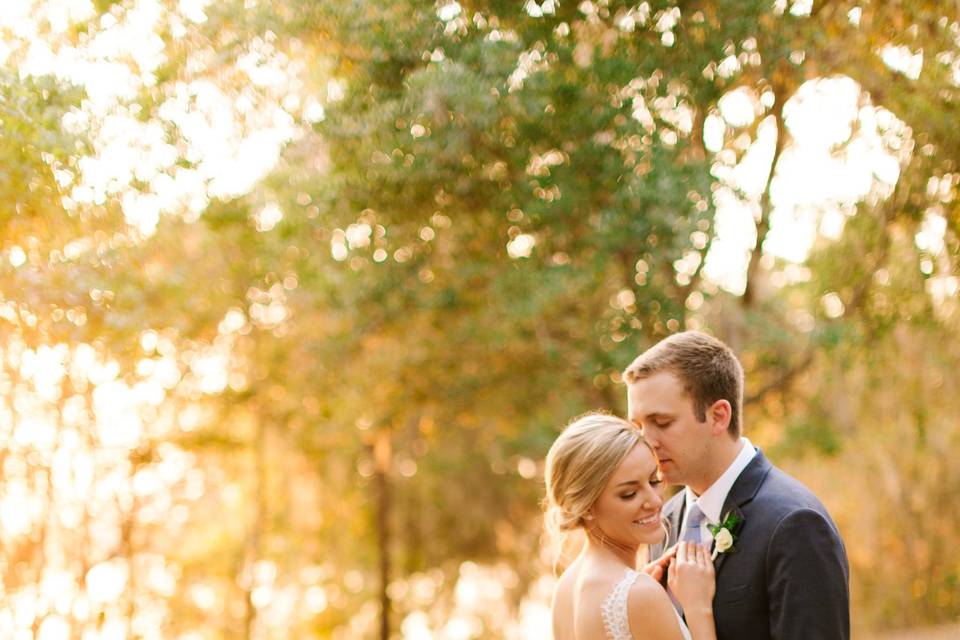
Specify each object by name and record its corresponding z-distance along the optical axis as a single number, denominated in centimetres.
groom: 303
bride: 333
